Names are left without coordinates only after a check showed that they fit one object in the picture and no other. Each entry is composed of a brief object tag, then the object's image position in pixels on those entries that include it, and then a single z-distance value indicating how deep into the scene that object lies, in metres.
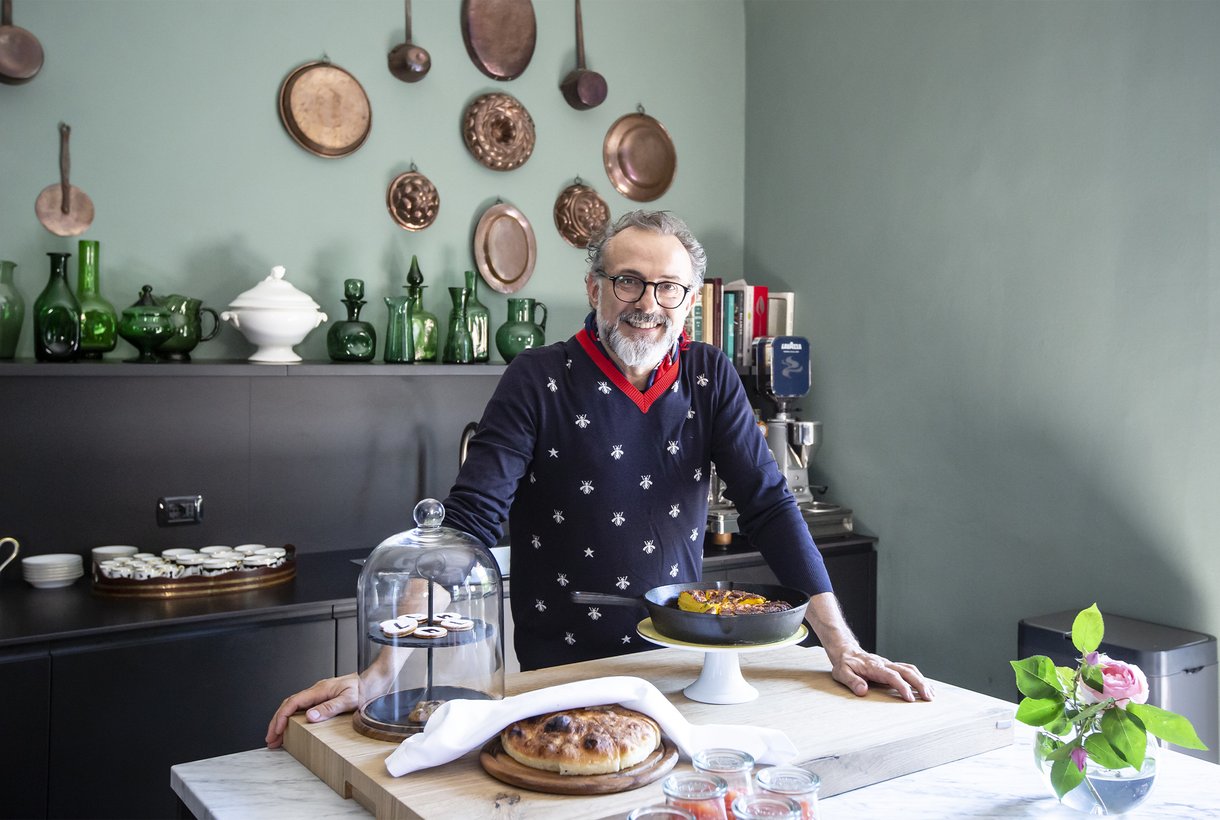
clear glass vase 1.23
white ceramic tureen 2.83
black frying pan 1.50
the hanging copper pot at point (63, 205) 2.73
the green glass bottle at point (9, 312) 2.60
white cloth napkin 1.23
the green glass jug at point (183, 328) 2.78
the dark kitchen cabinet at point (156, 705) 2.22
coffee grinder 3.57
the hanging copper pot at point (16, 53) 2.62
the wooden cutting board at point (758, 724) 1.18
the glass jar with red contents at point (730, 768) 1.01
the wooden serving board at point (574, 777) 1.19
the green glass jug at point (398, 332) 3.12
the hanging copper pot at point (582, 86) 3.58
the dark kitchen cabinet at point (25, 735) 2.15
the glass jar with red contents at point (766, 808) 0.95
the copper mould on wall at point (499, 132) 3.40
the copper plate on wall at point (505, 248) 3.43
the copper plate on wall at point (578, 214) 3.62
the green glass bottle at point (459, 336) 3.21
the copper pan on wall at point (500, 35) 3.39
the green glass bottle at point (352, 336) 3.02
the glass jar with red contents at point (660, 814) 0.93
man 1.93
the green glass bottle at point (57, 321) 2.60
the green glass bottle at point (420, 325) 3.18
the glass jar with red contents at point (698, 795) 0.97
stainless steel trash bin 2.45
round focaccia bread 1.21
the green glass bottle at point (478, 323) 3.28
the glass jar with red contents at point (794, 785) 0.97
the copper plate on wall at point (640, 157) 3.74
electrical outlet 2.81
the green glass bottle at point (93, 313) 2.68
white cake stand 1.54
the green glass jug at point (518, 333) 3.34
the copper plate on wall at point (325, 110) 3.07
